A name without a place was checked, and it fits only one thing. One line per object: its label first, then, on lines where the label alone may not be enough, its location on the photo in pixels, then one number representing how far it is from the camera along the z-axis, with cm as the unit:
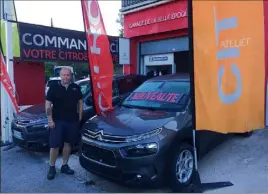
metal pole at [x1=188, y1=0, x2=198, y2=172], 337
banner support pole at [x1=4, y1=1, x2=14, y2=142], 679
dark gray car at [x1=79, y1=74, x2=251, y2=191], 367
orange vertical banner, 329
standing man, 459
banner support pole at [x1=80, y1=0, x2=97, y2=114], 542
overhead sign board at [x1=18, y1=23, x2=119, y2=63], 793
